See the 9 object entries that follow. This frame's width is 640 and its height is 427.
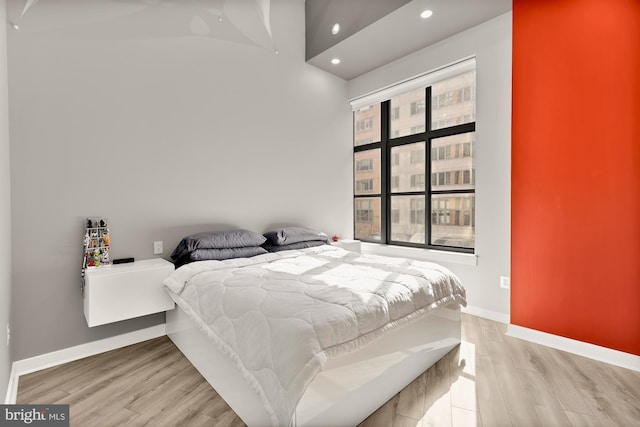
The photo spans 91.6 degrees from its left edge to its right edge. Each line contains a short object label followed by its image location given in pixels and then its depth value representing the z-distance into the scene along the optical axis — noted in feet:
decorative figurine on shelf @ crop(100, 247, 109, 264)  7.65
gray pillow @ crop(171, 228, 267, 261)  8.45
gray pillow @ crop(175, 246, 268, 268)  8.30
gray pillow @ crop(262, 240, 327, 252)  10.25
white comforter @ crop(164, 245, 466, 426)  4.13
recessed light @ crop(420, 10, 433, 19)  9.34
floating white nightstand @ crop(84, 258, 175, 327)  6.82
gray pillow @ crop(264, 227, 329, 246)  10.26
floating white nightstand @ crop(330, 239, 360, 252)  12.42
